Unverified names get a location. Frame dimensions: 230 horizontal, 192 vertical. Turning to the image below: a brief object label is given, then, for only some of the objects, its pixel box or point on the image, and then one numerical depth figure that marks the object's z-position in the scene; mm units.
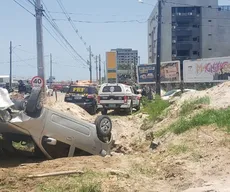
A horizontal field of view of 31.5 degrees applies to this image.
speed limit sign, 18977
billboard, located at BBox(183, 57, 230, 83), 37156
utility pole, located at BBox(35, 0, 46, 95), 21750
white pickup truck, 23188
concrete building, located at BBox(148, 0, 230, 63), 95688
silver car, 7066
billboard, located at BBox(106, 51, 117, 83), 64438
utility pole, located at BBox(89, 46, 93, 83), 82812
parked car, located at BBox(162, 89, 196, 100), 28062
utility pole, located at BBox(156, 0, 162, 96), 30984
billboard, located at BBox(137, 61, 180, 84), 45109
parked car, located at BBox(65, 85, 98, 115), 23578
